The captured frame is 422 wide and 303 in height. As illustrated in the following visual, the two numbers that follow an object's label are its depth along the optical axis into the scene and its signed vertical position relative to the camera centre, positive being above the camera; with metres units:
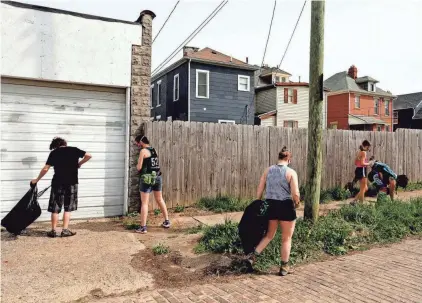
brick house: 34.50 +4.64
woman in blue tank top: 4.57 -0.79
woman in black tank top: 6.31 -0.57
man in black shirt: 5.96 -0.60
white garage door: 6.75 +0.16
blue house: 23.28 +4.09
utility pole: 6.21 +0.54
